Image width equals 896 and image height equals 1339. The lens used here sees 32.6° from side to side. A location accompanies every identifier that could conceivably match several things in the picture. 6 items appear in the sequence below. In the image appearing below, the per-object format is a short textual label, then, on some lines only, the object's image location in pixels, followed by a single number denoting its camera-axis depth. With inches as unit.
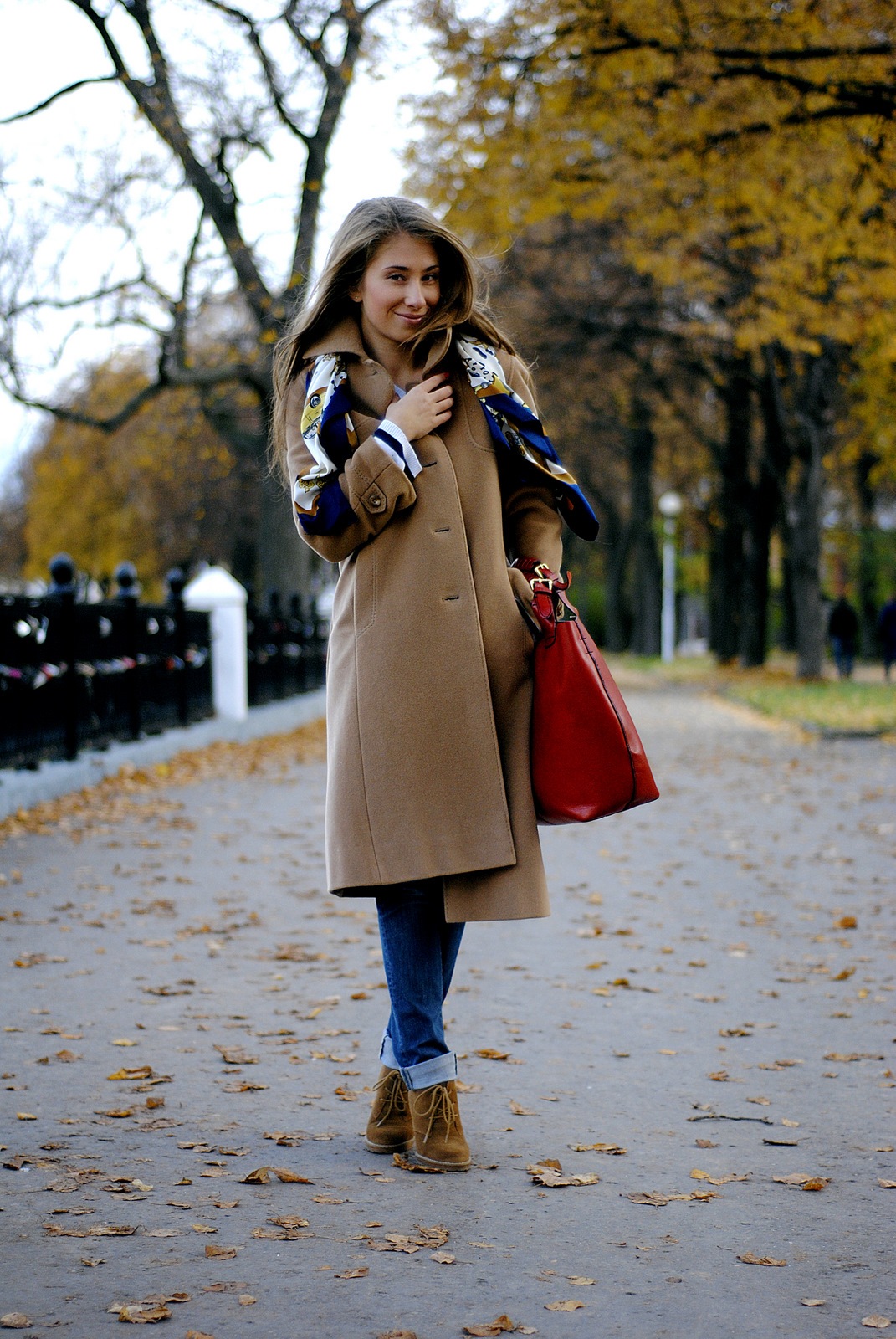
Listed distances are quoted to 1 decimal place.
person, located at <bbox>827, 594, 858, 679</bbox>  1140.5
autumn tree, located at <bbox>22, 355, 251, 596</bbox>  1217.6
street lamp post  1627.7
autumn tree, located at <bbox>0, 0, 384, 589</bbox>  713.6
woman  131.7
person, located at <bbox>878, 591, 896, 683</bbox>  1106.1
